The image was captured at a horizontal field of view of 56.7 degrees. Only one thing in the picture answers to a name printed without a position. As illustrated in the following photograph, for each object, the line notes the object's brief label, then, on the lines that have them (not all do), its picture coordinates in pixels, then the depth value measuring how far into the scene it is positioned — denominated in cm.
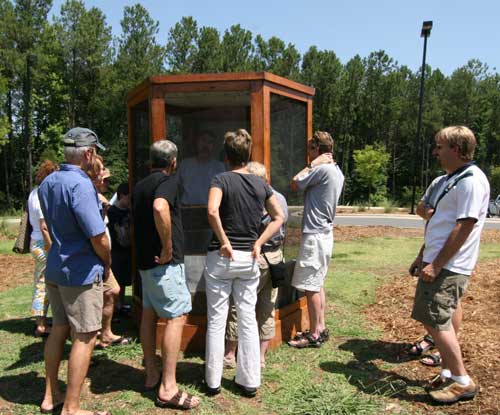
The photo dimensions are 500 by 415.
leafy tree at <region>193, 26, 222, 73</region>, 3347
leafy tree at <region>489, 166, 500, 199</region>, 4025
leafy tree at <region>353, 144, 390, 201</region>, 4003
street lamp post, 2039
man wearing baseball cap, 286
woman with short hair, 325
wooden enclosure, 409
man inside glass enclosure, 442
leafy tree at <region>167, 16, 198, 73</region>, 3356
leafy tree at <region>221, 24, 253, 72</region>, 3475
